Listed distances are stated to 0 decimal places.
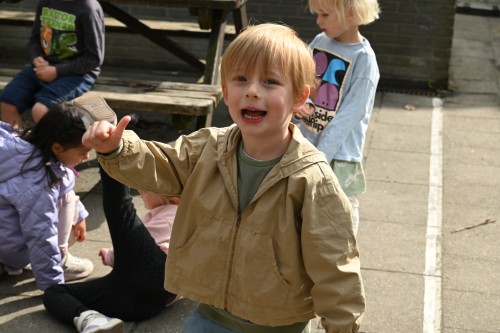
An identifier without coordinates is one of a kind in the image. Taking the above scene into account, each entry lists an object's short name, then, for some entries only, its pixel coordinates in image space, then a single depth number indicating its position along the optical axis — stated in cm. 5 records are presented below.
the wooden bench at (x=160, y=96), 623
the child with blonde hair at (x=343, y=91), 450
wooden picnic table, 712
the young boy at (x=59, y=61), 632
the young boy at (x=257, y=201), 282
